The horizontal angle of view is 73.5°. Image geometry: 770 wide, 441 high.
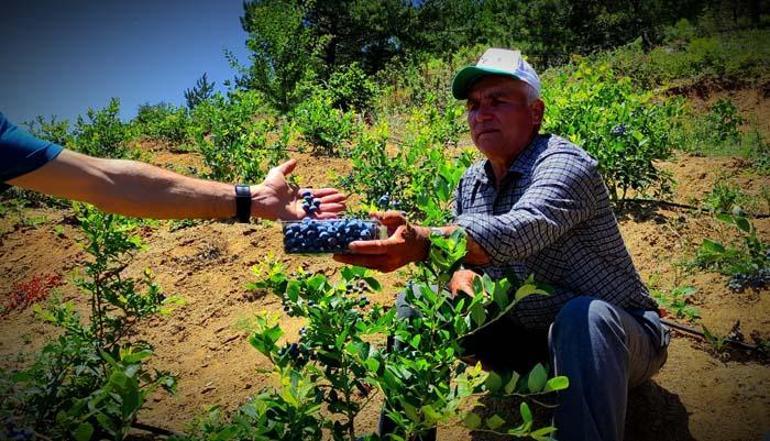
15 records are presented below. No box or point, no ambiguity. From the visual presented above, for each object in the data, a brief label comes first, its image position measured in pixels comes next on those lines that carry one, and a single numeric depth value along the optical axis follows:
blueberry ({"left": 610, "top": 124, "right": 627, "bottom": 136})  4.30
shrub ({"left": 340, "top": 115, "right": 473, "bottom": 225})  4.29
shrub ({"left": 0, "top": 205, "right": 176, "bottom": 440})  1.19
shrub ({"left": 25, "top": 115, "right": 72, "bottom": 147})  9.62
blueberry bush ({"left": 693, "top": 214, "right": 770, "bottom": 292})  2.66
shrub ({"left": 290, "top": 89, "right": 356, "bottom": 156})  7.14
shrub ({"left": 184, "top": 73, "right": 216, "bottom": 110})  16.44
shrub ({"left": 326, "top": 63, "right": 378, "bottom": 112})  17.50
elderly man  1.54
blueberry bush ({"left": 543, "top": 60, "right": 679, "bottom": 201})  4.29
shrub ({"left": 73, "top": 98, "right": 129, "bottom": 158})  8.60
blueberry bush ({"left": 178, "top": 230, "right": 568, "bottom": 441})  1.33
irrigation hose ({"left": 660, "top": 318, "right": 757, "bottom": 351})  2.60
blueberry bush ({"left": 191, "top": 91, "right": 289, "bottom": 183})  5.89
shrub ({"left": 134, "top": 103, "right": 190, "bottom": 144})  10.72
